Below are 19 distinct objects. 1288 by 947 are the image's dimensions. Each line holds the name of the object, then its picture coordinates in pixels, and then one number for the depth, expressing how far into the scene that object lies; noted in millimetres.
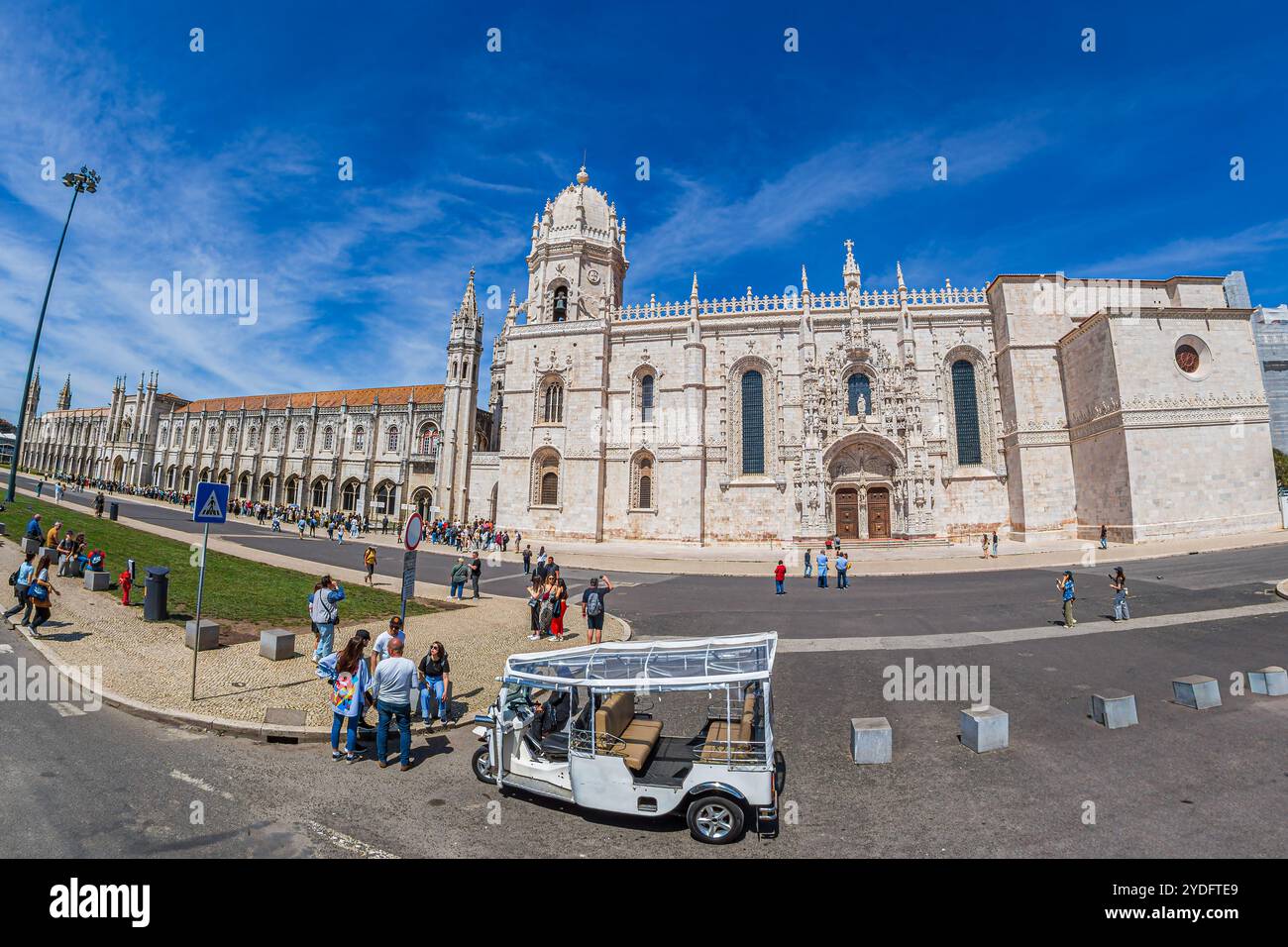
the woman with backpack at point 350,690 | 6438
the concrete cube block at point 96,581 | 13734
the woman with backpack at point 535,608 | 12531
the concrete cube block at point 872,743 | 6355
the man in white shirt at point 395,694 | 6273
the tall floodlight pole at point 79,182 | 26609
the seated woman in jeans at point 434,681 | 7457
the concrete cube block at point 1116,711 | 7102
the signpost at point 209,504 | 8148
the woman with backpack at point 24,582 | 10422
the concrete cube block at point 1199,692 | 7625
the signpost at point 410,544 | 9195
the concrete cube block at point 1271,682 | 8195
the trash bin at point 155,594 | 11508
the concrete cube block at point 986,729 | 6500
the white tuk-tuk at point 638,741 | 4977
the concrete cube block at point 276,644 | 9734
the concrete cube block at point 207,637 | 9789
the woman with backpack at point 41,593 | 10359
